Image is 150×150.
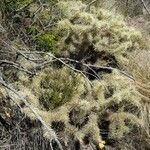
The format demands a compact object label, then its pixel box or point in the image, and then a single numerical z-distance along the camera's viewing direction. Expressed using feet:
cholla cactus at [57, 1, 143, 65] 18.74
